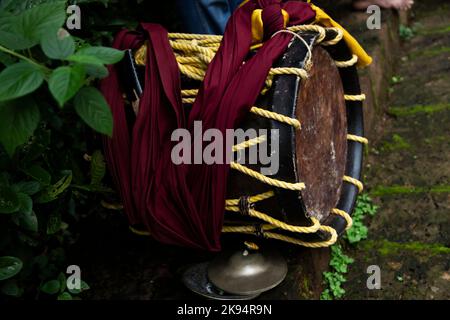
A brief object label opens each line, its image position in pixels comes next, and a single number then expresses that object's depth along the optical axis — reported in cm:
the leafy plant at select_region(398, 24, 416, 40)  389
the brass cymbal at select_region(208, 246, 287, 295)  178
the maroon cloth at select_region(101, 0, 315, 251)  155
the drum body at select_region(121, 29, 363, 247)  155
